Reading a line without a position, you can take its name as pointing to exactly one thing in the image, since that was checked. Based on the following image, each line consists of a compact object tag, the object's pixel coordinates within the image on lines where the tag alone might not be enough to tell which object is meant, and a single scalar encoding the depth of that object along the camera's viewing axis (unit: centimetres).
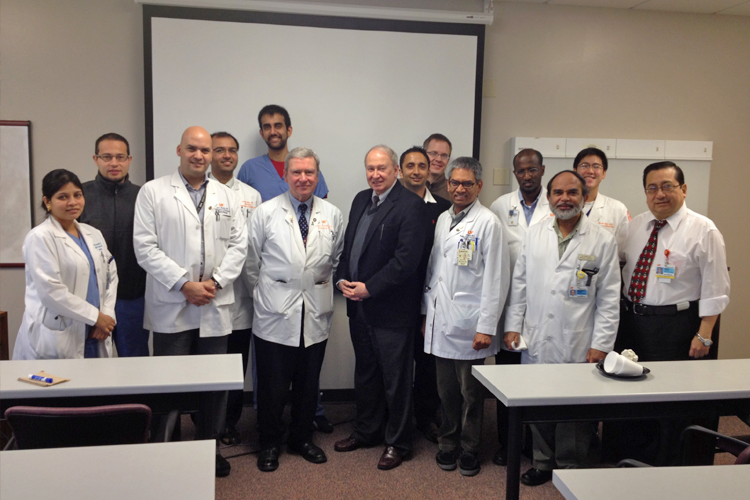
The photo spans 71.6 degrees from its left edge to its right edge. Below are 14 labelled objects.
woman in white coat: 225
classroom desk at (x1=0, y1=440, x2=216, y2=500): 117
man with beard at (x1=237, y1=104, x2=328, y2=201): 336
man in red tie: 257
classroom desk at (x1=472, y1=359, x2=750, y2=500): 180
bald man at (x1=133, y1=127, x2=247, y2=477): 265
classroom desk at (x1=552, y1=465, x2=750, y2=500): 118
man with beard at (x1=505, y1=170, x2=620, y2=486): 254
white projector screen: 360
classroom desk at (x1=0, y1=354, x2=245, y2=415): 174
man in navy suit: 274
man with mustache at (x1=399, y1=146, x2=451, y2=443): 316
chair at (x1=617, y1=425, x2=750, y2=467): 158
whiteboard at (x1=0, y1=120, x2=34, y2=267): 353
